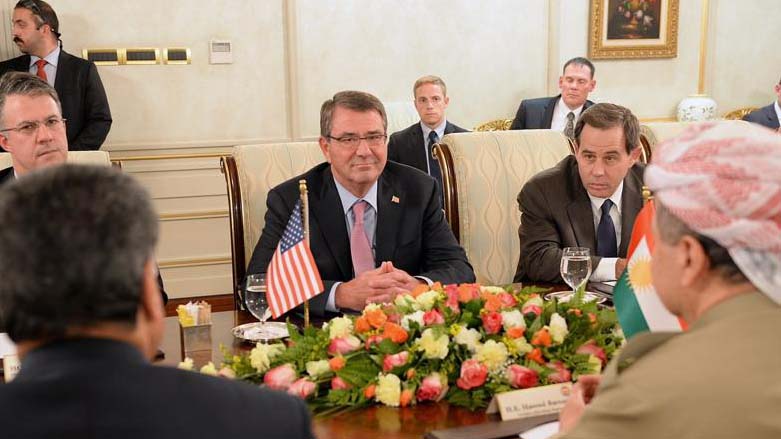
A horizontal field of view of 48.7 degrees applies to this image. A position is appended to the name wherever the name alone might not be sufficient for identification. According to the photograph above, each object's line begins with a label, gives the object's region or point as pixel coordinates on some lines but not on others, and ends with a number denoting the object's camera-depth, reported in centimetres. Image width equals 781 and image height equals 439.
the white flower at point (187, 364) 185
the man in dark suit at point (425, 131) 558
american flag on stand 225
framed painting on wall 670
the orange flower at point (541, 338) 187
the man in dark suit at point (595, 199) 321
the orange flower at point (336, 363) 179
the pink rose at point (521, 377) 180
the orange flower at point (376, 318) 191
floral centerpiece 178
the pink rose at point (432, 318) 189
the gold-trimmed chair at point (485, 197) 365
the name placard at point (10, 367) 186
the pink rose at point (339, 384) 177
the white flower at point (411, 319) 188
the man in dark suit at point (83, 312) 90
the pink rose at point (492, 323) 189
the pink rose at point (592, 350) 191
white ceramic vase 685
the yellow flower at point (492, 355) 180
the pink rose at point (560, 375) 183
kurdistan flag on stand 189
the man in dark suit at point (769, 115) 586
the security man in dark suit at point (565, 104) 605
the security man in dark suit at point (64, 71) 527
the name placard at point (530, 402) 171
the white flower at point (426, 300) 198
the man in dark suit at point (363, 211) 301
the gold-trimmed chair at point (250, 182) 328
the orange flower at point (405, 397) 175
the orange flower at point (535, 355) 185
